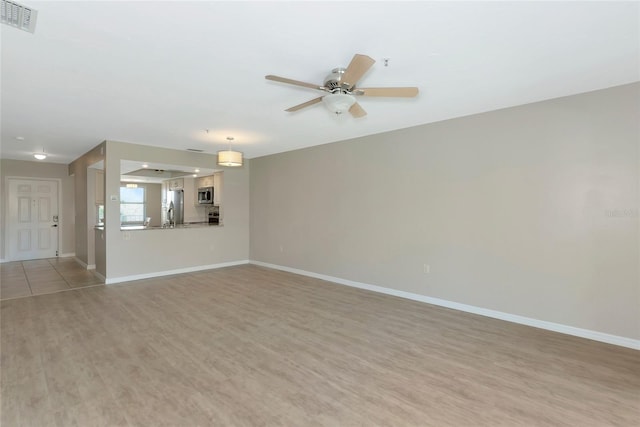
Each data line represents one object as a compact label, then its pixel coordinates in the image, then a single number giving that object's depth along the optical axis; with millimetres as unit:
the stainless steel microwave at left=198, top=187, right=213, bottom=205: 8117
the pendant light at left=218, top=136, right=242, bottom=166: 4941
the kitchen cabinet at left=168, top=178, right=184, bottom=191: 9211
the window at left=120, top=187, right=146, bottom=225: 10850
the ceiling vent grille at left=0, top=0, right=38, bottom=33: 1901
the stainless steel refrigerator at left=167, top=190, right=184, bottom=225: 9266
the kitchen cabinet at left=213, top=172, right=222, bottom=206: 7405
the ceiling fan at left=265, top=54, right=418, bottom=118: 2412
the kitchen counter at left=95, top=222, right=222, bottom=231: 5982
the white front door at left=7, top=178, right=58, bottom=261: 7730
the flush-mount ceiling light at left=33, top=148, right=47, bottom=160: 6702
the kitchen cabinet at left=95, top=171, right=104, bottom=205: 7141
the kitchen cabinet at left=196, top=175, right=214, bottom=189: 8117
